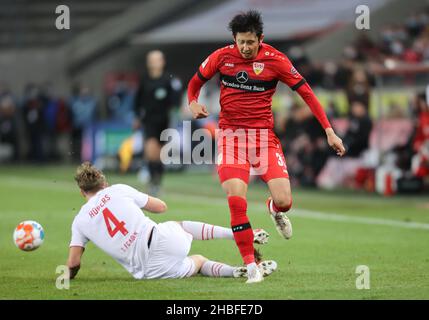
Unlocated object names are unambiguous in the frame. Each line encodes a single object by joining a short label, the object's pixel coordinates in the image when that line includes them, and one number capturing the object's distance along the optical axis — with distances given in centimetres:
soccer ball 975
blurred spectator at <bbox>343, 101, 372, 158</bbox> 1917
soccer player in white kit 915
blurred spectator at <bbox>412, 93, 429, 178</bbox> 1772
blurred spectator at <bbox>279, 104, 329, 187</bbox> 2045
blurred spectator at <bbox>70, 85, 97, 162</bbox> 2861
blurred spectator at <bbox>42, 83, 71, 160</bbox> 2902
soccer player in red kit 962
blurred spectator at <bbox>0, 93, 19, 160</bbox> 2950
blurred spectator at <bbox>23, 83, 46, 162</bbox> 2891
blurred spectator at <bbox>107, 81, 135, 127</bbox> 2884
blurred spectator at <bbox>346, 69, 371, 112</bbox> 2020
